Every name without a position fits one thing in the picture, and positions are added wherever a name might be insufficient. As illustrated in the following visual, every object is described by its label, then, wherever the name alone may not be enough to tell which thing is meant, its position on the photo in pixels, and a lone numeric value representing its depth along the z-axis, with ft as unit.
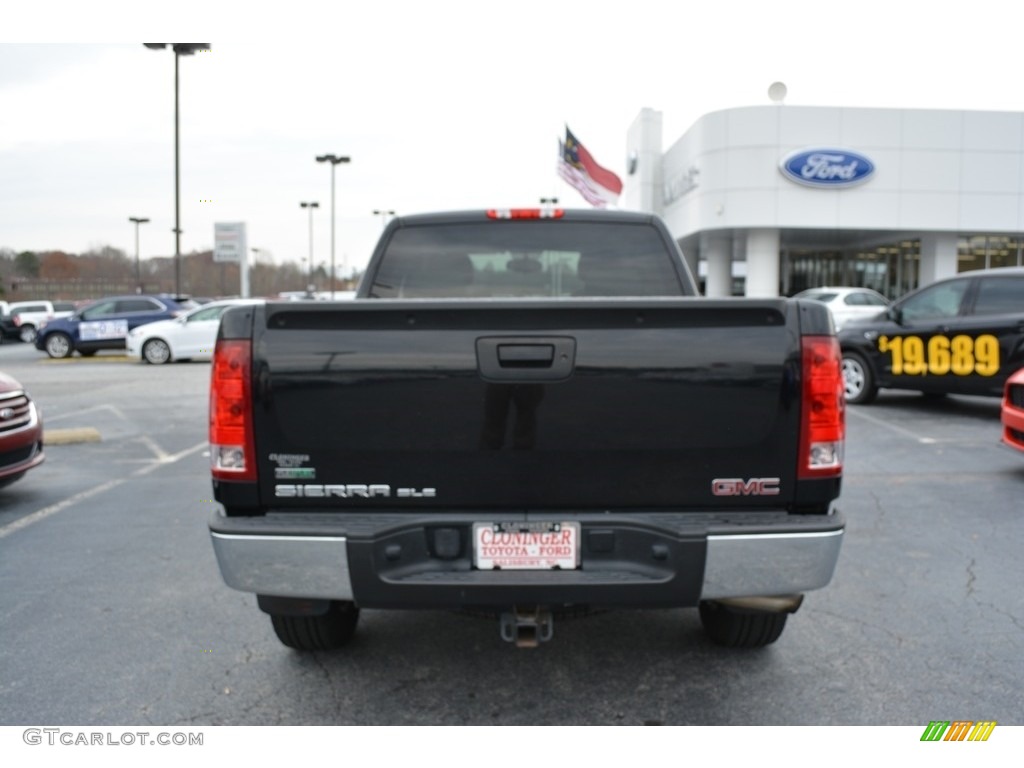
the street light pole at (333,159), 177.78
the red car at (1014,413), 23.03
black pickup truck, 9.27
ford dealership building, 105.40
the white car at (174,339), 71.51
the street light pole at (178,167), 95.86
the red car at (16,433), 21.06
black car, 32.53
